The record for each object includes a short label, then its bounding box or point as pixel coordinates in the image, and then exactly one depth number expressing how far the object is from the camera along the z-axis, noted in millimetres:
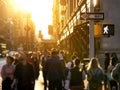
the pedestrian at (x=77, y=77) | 13055
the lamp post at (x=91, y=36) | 20859
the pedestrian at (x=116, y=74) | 10984
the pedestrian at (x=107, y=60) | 22198
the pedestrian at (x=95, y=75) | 11891
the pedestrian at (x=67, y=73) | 13389
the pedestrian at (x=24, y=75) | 13047
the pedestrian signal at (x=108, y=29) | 19244
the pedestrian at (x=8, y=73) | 14211
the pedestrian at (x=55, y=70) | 14656
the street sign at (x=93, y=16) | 19375
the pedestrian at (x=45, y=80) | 21056
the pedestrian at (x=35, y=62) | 23256
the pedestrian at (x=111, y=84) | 16561
